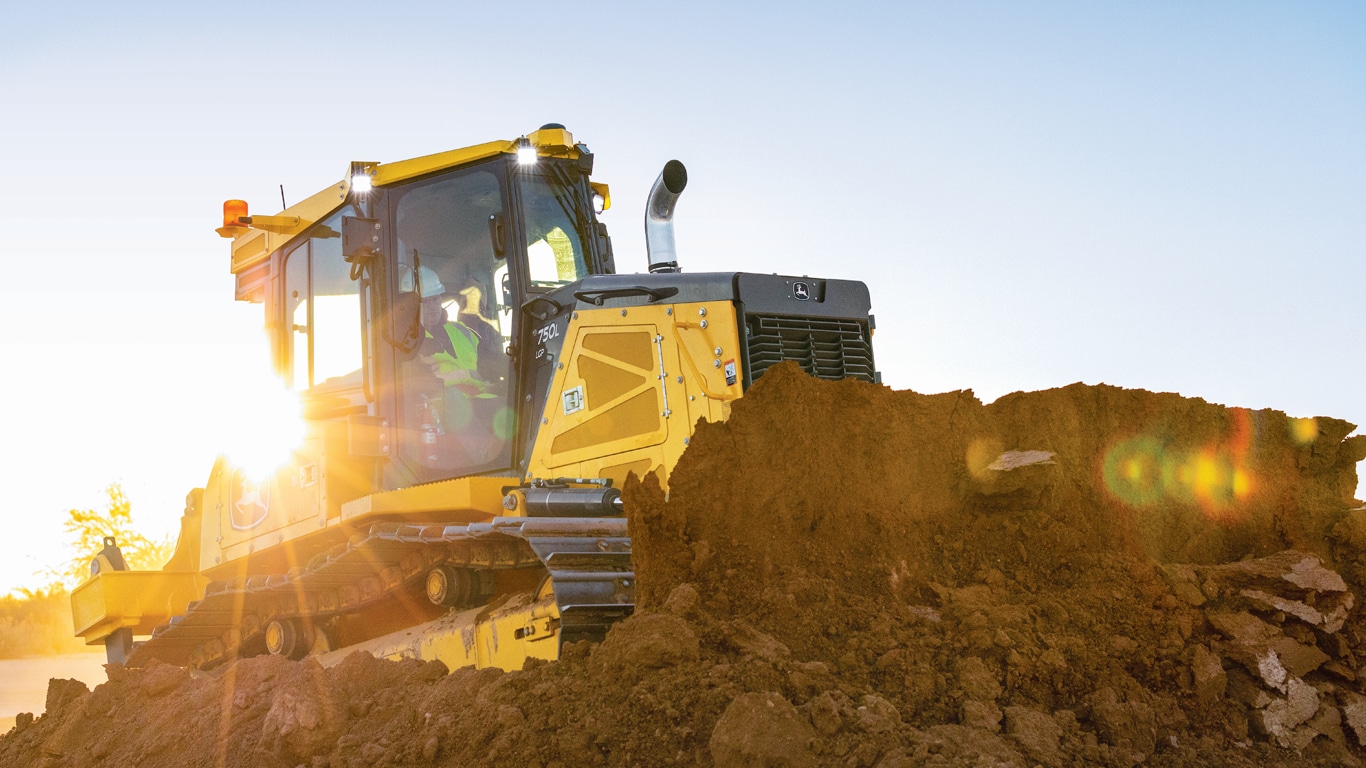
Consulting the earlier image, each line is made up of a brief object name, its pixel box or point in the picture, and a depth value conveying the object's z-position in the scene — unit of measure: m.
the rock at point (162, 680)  6.25
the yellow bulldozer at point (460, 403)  5.95
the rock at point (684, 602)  4.24
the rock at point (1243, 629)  4.29
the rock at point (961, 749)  3.49
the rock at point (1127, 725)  3.86
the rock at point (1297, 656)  4.30
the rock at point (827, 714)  3.64
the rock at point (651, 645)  4.04
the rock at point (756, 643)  4.01
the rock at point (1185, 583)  4.44
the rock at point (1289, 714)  4.08
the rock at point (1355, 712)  4.14
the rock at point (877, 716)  3.62
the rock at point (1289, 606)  4.42
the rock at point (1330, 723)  4.14
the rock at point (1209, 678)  4.13
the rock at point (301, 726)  4.50
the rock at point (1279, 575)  4.53
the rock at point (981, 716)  3.74
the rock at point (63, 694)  6.59
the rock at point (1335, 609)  4.43
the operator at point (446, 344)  7.14
